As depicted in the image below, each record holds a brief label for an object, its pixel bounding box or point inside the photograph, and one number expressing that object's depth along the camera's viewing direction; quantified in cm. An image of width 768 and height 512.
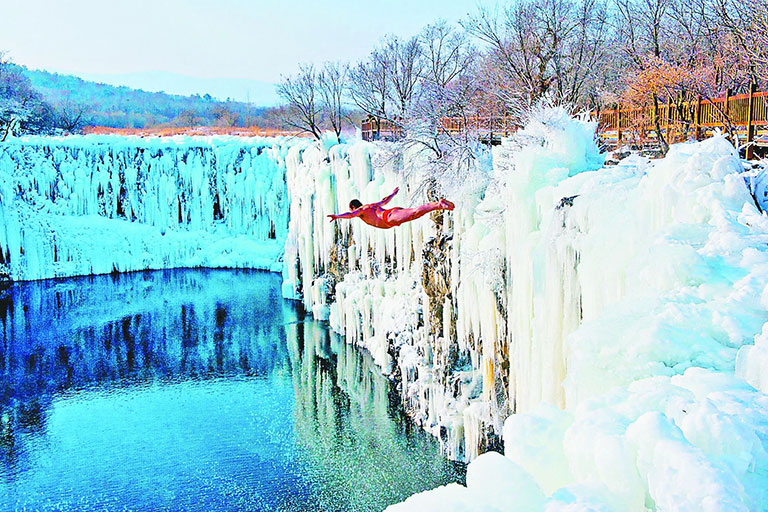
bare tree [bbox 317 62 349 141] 3238
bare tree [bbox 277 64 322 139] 3159
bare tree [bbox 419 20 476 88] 2850
